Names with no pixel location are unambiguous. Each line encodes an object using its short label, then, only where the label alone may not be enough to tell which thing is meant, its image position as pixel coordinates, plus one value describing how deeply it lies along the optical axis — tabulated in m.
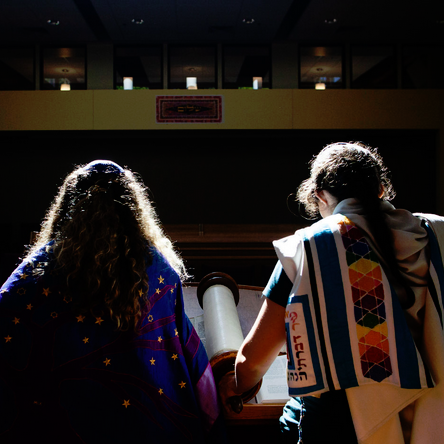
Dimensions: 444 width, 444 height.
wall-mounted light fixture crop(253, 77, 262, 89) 7.53
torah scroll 1.11
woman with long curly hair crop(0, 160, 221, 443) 0.96
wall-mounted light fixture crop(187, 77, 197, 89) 7.46
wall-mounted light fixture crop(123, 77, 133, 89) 7.46
